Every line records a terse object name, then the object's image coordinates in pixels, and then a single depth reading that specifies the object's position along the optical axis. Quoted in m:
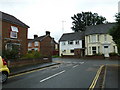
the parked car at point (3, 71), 4.97
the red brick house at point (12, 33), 12.42
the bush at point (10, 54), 9.71
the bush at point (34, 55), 12.45
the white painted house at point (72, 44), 26.98
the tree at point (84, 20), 40.70
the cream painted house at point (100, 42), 23.42
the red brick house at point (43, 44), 29.20
